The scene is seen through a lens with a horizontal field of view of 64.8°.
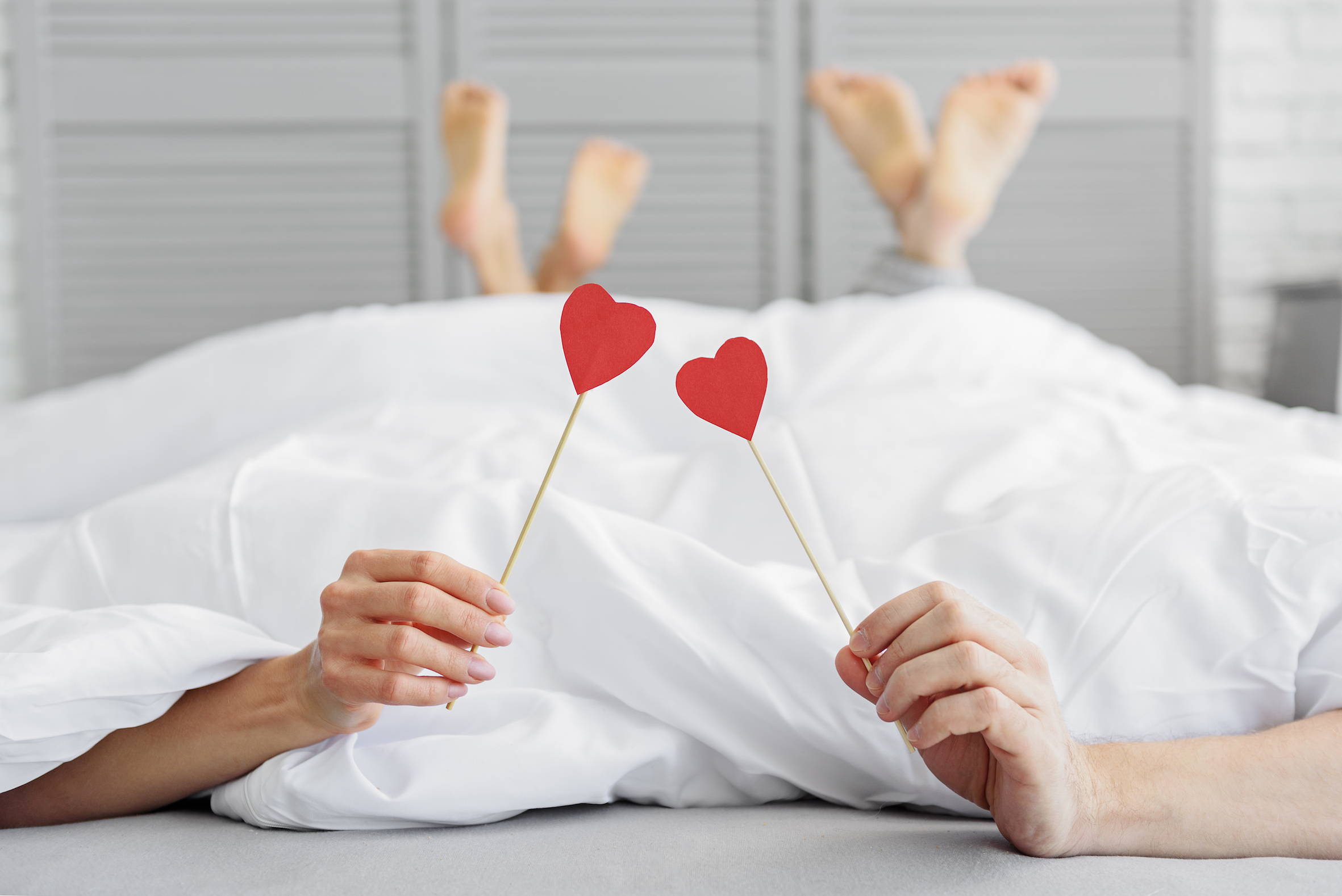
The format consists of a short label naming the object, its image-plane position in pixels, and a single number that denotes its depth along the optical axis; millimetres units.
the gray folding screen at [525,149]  2490
